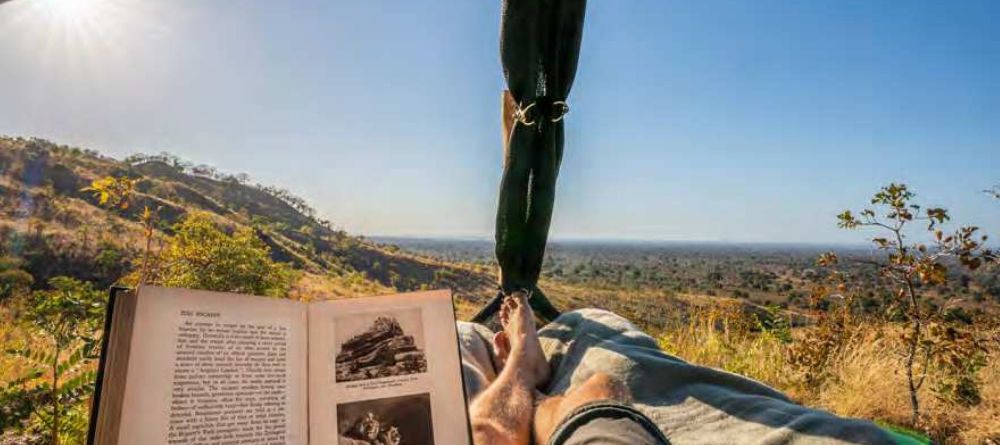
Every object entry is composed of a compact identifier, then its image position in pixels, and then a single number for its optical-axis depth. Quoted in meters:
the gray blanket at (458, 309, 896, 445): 0.98
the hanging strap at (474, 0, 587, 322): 2.07
